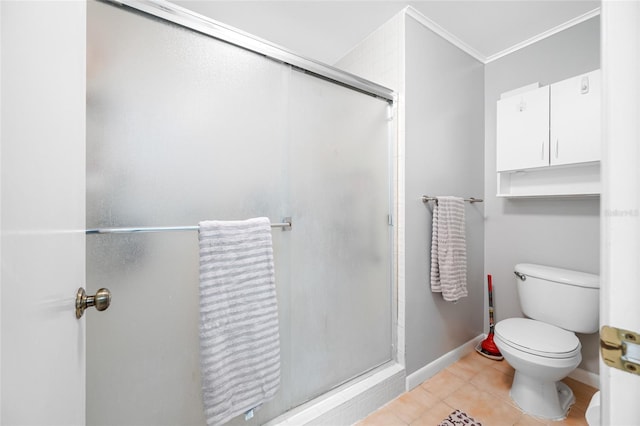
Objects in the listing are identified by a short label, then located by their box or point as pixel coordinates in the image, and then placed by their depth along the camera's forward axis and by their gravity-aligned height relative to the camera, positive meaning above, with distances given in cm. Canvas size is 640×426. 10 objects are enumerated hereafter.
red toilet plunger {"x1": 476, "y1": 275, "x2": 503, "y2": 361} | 198 -102
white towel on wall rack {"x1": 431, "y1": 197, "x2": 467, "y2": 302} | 170 -25
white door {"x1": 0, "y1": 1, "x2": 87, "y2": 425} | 32 +1
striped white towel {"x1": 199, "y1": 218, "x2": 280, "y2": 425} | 93 -40
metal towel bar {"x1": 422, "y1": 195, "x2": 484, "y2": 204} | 172 +9
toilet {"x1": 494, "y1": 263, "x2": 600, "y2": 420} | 136 -69
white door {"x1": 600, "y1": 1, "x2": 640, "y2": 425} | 33 +2
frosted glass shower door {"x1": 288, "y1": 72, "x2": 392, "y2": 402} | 129 -12
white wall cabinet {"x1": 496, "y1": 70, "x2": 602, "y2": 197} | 152 +45
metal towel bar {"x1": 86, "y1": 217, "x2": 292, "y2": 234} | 85 -6
